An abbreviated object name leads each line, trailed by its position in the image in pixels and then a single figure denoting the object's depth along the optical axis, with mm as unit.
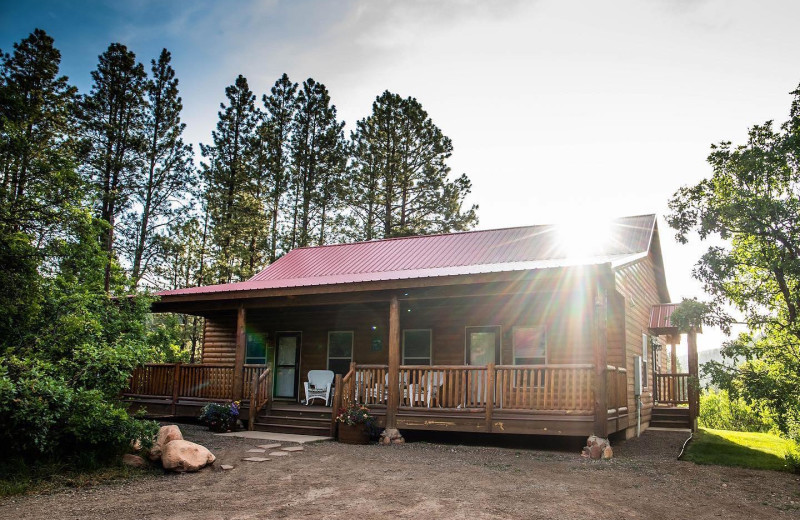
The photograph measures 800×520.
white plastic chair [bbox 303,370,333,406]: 14514
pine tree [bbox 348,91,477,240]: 27859
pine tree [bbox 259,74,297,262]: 28172
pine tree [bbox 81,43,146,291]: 24250
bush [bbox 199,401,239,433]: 12148
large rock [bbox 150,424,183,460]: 8195
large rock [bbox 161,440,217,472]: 7879
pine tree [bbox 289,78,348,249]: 28391
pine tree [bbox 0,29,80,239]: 8055
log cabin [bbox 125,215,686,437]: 10250
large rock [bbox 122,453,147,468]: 7977
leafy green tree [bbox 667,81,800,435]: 10180
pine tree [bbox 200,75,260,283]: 27188
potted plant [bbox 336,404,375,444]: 10836
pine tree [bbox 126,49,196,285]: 25766
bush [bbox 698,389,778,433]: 20828
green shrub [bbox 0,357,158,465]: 6926
